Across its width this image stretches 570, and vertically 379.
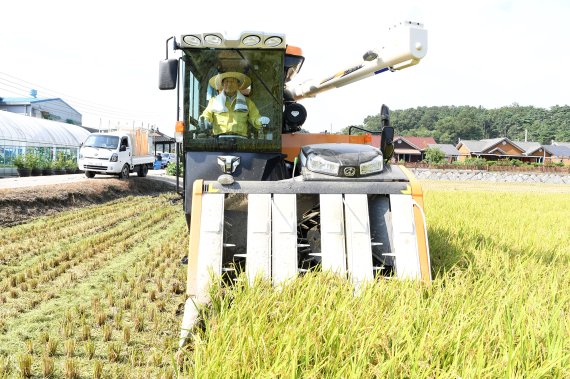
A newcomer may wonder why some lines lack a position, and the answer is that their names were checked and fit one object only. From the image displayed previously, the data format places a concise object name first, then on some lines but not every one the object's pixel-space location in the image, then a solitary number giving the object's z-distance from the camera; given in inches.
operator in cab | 176.2
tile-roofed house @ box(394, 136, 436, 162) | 2449.6
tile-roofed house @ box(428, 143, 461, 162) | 2476.6
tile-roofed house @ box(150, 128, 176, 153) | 1782.7
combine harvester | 133.7
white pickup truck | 758.2
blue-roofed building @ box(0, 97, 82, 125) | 1744.6
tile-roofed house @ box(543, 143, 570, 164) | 2370.8
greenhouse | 852.0
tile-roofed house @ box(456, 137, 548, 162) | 2347.4
